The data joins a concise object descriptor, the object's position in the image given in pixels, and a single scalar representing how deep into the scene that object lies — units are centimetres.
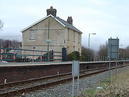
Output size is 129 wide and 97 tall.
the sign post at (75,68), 1088
